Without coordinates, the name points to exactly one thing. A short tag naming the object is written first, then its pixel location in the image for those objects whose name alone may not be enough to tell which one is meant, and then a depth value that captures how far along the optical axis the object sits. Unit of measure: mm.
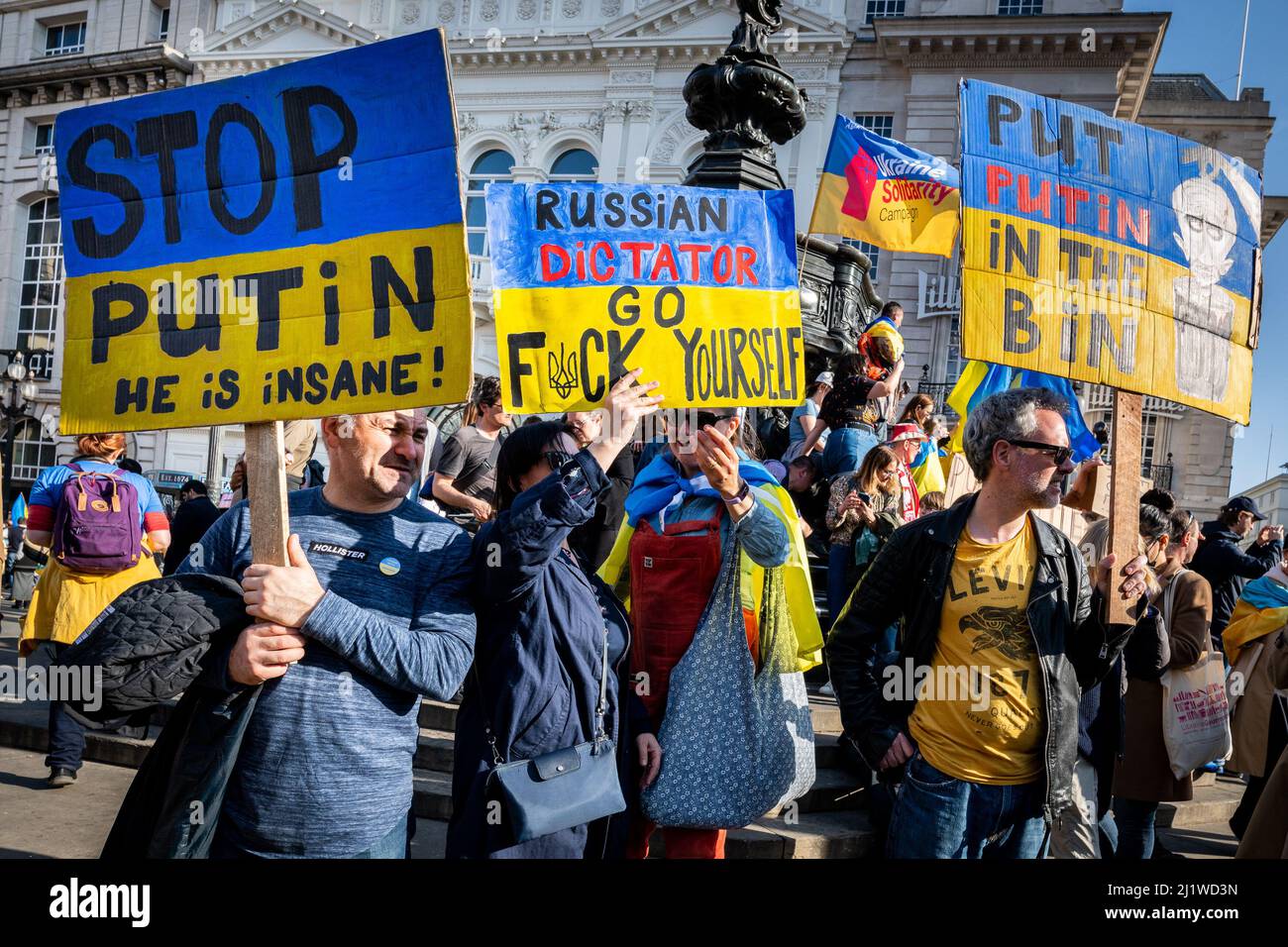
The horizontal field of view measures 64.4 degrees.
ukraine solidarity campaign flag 8977
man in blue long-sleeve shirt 2312
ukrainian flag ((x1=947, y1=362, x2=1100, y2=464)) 6105
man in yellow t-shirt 2938
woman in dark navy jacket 2637
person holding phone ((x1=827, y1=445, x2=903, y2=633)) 5234
